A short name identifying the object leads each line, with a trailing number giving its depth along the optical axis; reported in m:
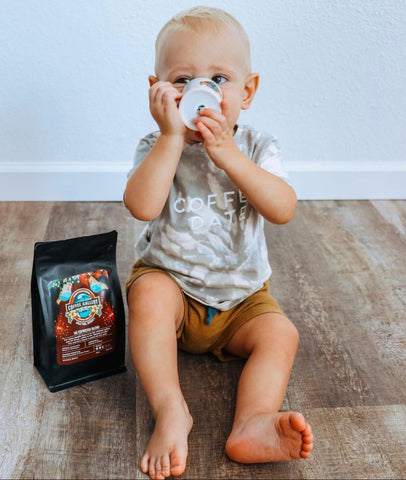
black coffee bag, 0.96
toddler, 0.88
